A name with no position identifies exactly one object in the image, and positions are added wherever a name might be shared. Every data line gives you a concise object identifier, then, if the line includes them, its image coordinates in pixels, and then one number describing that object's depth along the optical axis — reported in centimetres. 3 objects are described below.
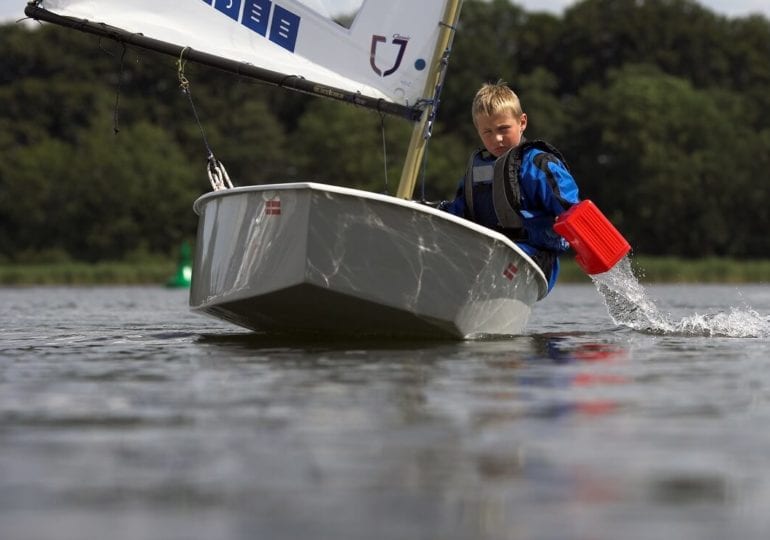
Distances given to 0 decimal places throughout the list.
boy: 1828
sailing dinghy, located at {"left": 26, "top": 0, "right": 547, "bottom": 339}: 1650
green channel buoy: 6650
